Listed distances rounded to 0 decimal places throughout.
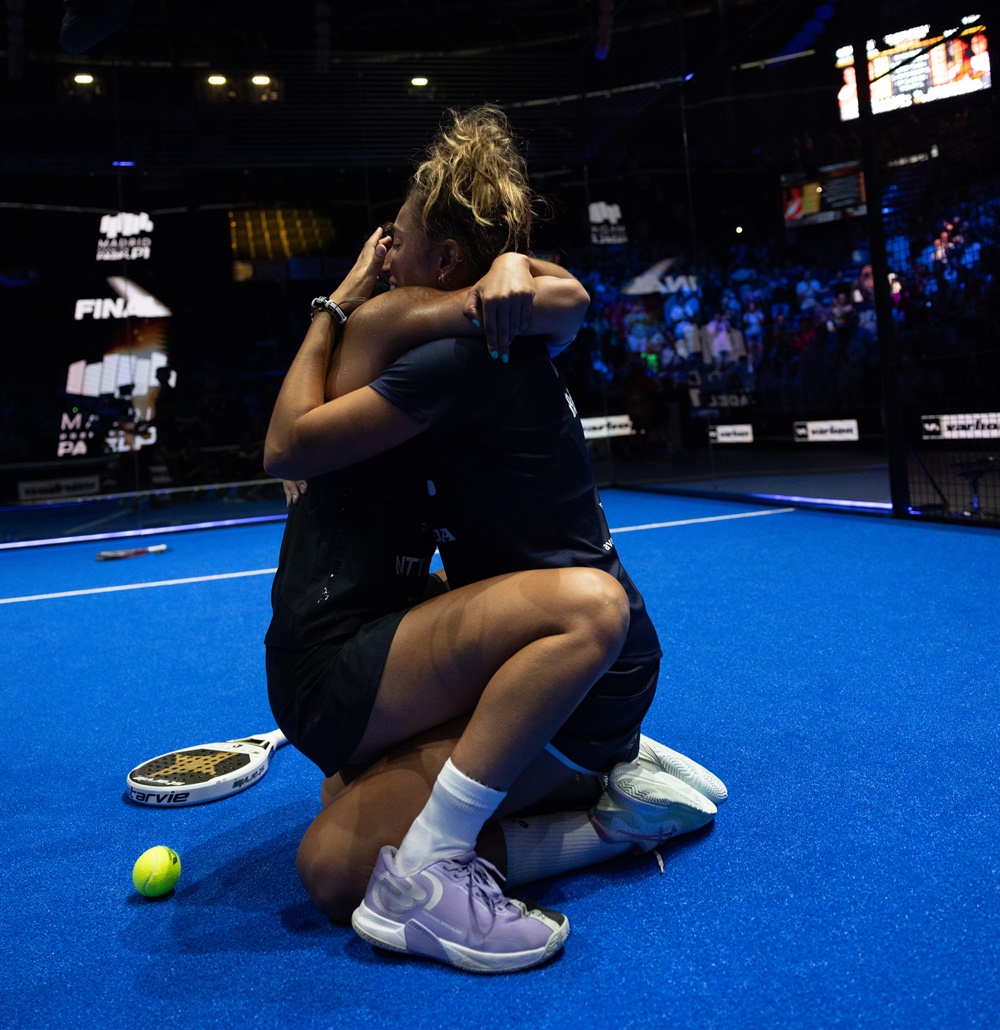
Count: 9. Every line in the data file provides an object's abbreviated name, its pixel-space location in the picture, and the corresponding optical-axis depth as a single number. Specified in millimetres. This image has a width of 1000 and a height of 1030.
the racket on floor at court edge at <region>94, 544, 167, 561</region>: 6641
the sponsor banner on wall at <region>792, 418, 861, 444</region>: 6891
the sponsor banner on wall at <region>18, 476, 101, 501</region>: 8539
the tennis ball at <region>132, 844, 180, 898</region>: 1742
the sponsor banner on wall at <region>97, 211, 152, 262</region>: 8562
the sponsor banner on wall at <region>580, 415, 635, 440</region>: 9242
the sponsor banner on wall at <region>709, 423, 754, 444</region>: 7707
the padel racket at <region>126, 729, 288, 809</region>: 2195
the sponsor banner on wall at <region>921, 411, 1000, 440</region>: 4820
